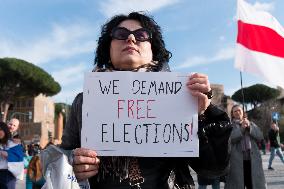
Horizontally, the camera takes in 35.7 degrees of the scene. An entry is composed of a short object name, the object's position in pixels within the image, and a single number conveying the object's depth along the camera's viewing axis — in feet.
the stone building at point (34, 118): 222.07
